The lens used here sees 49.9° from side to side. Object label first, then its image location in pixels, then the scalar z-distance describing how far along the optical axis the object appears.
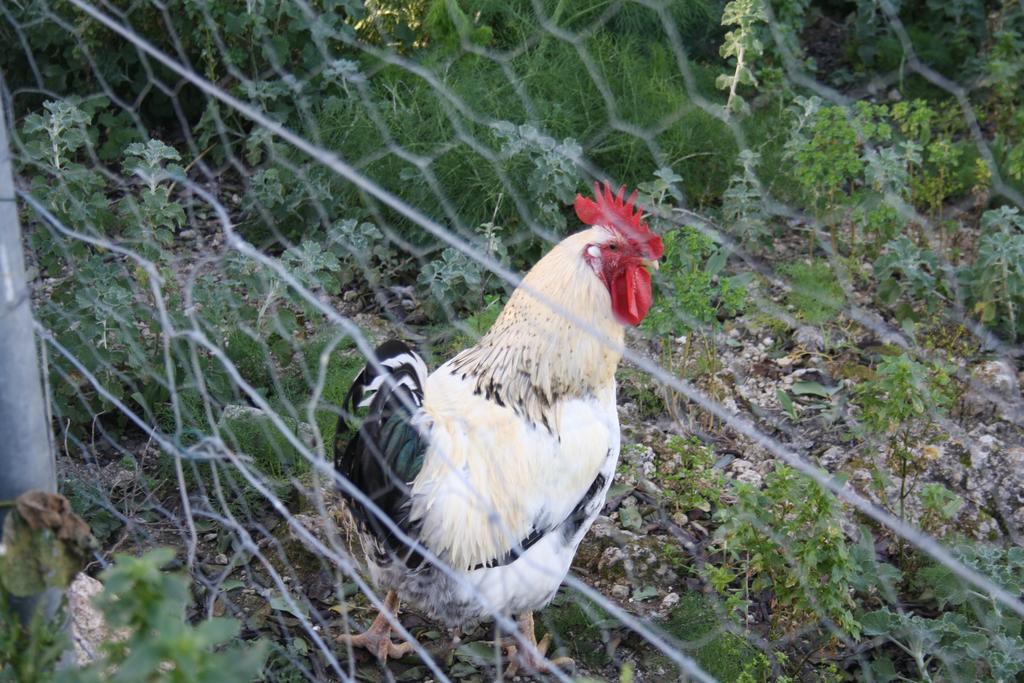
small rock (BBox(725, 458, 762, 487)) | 3.13
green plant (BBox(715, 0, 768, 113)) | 3.67
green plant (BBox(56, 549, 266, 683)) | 1.18
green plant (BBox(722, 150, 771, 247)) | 3.67
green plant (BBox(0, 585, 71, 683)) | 1.50
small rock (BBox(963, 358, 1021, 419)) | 3.28
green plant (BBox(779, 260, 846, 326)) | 3.66
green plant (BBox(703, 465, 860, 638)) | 2.38
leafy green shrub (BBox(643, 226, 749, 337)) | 3.10
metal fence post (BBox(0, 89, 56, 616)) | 1.51
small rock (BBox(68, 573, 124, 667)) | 2.14
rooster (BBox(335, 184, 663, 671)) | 2.33
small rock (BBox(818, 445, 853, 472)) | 3.13
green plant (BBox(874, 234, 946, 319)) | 3.47
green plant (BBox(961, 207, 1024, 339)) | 3.34
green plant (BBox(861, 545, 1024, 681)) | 2.38
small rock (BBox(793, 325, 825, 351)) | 3.62
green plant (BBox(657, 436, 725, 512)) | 2.87
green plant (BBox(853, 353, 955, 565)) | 2.62
